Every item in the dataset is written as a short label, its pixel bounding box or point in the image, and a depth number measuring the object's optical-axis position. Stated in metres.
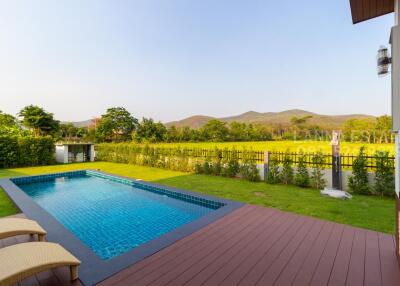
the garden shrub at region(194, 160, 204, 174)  11.12
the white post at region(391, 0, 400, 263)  2.31
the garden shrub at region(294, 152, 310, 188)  7.83
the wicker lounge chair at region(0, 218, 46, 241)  3.11
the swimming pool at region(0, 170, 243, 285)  3.07
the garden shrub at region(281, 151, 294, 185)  8.22
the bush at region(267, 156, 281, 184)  8.45
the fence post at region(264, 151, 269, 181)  8.81
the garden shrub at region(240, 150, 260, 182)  9.01
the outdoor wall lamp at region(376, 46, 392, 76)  3.19
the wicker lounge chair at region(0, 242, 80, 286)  2.05
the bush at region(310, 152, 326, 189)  7.61
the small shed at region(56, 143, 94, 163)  16.98
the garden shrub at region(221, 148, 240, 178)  9.84
